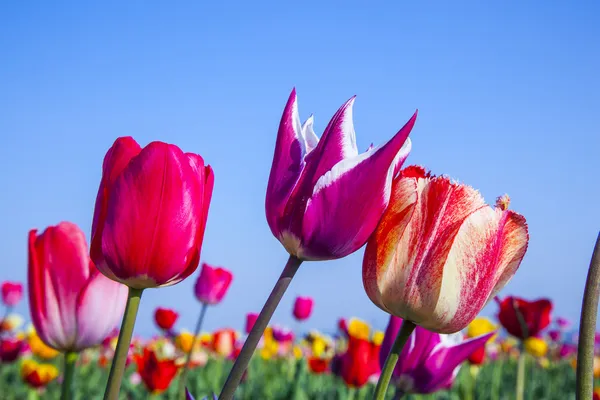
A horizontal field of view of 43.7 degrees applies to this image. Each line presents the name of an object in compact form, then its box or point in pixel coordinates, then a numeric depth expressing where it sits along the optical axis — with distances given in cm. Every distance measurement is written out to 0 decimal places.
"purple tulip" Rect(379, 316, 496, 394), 133
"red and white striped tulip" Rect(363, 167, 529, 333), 89
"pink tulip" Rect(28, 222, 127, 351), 120
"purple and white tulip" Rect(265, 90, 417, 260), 83
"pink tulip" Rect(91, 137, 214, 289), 89
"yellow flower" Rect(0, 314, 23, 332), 548
